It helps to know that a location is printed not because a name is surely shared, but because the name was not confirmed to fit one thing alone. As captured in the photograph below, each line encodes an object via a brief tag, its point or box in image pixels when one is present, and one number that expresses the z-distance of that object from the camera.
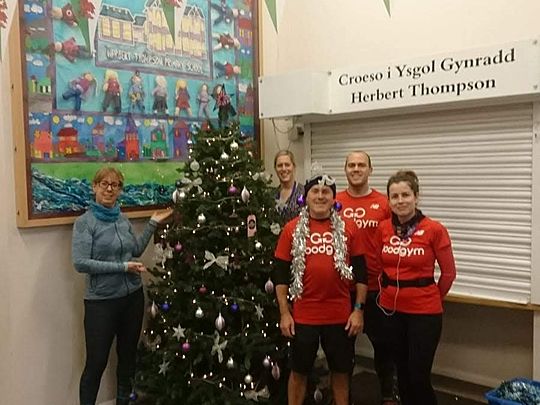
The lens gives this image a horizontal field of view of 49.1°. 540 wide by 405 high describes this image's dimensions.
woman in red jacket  3.05
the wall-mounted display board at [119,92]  3.49
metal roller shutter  3.51
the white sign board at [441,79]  3.27
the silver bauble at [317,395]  3.54
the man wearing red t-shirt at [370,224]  3.46
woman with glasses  3.41
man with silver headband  3.12
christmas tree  3.40
